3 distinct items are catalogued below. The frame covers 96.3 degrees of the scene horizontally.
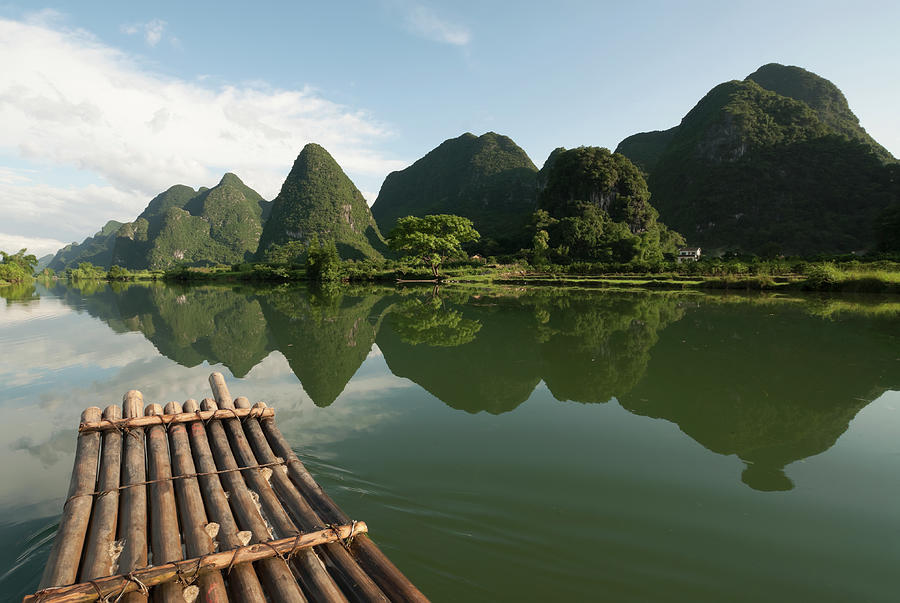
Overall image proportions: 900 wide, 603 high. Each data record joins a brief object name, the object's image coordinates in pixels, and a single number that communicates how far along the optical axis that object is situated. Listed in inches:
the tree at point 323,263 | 2020.2
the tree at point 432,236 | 1946.4
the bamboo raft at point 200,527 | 88.2
